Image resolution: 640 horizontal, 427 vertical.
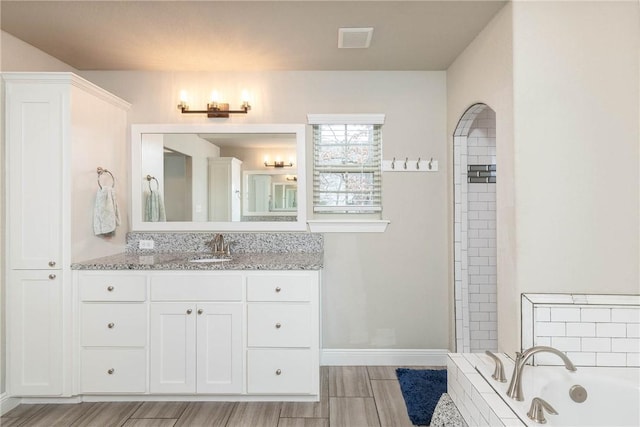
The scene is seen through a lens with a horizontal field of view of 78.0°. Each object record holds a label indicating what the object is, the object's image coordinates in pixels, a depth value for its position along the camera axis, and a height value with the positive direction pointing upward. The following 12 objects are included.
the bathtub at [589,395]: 1.79 -0.84
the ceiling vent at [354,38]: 2.46 +1.14
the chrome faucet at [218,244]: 3.06 -0.23
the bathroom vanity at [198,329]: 2.52 -0.73
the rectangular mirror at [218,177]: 3.20 +0.30
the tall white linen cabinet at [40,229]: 2.47 -0.09
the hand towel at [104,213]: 2.76 +0.01
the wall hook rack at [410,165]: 3.22 +0.40
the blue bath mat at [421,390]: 2.39 -1.21
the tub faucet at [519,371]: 1.65 -0.67
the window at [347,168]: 3.24 +0.38
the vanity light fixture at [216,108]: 3.14 +0.85
